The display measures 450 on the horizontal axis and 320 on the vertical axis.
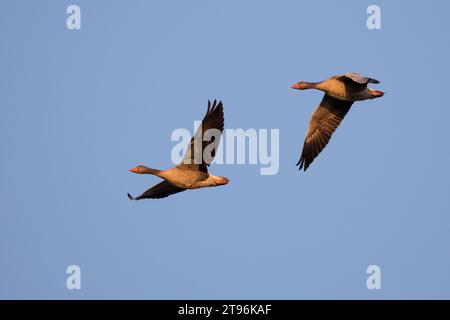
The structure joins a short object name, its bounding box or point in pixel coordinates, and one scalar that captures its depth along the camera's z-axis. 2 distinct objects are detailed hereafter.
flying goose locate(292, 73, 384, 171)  20.52
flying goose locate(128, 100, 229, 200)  17.78
